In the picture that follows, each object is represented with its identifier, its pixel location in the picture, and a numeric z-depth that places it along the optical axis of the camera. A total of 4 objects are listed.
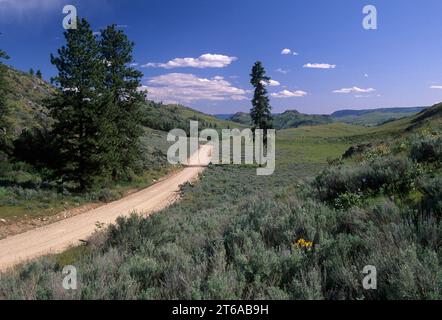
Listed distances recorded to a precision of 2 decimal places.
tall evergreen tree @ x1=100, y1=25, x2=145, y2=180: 29.75
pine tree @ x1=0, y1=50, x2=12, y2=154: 25.38
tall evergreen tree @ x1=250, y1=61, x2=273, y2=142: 59.56
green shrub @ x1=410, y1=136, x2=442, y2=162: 9.71
